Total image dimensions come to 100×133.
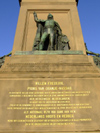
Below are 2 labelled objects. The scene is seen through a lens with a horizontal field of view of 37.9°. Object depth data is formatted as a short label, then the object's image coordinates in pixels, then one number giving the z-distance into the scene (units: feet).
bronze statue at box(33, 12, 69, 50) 23.95
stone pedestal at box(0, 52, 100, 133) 13.62
